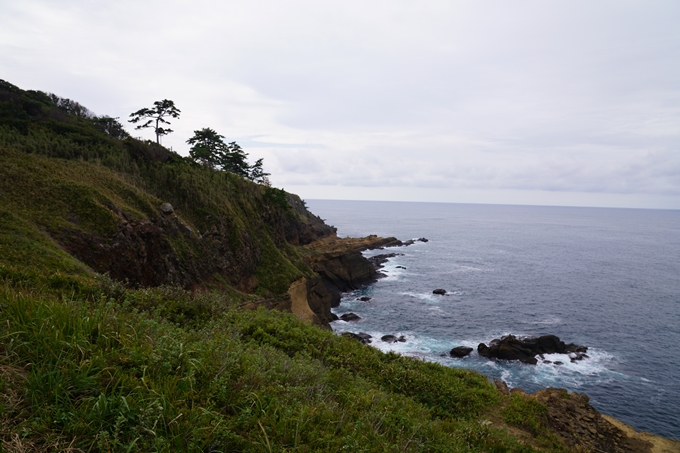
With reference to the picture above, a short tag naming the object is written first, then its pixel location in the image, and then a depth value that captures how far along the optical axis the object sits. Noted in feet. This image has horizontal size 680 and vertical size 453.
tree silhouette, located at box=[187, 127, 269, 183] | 170.81
